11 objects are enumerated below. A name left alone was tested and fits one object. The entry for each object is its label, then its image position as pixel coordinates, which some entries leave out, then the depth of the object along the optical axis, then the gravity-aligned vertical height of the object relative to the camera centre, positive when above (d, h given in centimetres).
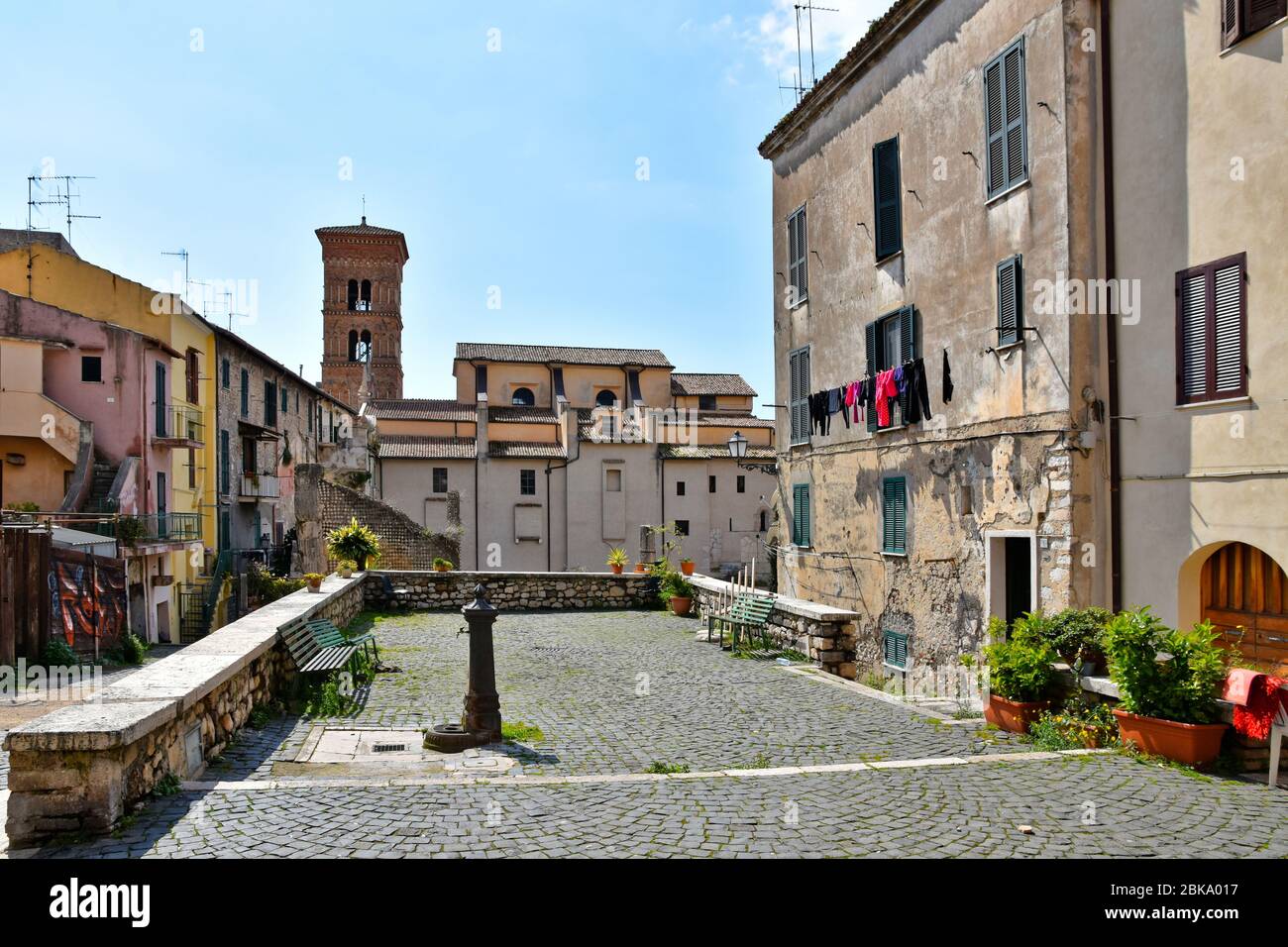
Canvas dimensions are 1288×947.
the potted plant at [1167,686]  675 -148
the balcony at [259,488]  3459 +47
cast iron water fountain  805 -187
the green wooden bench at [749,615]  1410 -188
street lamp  2108 +119
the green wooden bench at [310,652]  995 -177
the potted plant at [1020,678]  829 -169
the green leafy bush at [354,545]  2047 -103
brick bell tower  6231 +1340
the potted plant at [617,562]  2194 -156
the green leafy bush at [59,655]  1703 -292
